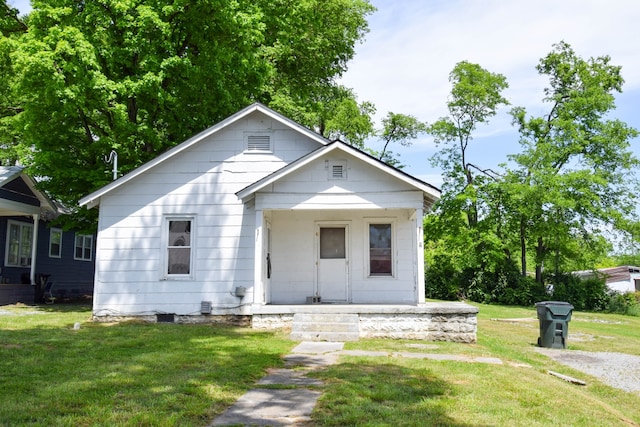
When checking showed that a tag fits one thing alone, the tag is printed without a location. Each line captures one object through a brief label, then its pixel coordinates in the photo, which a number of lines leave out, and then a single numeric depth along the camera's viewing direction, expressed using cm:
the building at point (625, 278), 4653
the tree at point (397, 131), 3691
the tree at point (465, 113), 3250
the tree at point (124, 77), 1539
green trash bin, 1190
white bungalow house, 1249
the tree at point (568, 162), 2786
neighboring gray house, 1859
